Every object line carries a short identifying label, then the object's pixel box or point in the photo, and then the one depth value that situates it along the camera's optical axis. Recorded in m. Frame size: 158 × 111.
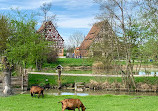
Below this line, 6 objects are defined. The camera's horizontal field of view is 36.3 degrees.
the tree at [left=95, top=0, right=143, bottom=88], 28.41
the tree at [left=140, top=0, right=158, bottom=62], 20.55
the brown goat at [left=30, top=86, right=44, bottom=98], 17.05
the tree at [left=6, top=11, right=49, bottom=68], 21.00
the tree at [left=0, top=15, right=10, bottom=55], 25.48
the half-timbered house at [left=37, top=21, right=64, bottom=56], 70.86
